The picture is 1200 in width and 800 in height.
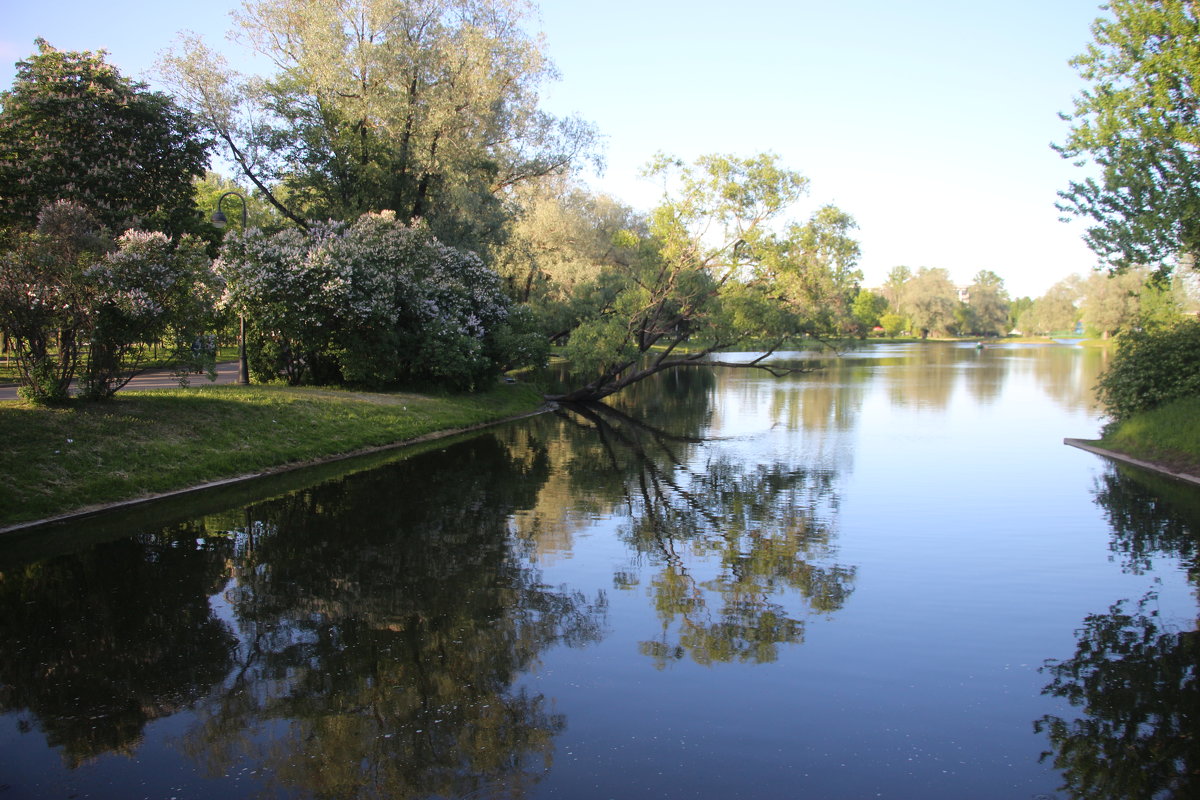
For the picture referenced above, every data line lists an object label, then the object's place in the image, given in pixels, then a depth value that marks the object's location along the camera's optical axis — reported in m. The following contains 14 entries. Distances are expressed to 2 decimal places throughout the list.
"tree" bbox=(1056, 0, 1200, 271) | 17.88
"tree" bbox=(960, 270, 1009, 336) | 150.12
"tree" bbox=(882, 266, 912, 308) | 170.00
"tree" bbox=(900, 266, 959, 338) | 133.50
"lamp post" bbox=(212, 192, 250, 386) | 22.31
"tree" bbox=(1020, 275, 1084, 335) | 129.62
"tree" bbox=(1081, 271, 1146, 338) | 77.04
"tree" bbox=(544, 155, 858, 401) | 29.17
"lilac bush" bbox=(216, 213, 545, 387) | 21.98
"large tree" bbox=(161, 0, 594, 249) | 26.36
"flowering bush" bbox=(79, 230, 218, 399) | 14.21
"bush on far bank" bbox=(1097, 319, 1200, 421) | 19.20
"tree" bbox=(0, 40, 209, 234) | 22.83
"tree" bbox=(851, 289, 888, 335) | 129.38
